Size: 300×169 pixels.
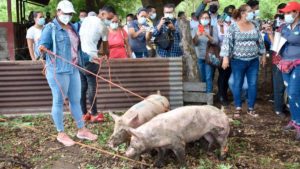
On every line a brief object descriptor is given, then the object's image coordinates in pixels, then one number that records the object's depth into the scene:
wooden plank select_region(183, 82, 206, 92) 7.53
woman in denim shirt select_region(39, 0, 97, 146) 5.44
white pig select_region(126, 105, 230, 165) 4.74
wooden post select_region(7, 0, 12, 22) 10.31
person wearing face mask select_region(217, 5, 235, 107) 8.18
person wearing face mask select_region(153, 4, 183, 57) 7.43
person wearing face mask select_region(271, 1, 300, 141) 6.10
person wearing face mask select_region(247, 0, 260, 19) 7.59
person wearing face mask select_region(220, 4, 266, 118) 6.94
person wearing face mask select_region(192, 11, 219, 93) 7.92
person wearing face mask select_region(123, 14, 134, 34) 9.92
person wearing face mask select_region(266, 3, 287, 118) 7.29
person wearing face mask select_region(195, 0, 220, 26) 8.52
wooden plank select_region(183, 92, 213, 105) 7.48
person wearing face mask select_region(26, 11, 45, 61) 8.52
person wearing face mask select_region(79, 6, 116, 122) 6.46
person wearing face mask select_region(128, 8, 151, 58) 7.92
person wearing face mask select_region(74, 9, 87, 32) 10.46
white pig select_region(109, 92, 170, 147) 5.10
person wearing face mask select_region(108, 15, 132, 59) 7.79
